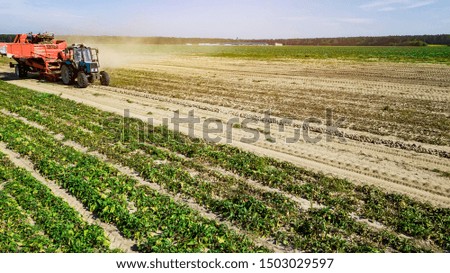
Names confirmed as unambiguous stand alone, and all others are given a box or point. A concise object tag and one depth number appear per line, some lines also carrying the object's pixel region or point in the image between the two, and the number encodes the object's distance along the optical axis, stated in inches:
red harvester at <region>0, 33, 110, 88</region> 820.6
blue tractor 815.7
